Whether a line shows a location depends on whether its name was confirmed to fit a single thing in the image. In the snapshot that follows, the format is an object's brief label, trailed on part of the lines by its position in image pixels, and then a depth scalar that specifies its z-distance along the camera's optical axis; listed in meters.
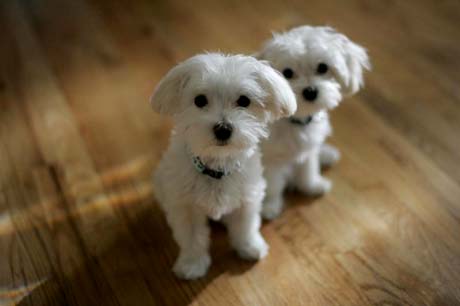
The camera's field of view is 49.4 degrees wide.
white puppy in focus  1.28
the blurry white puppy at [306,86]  1.54
